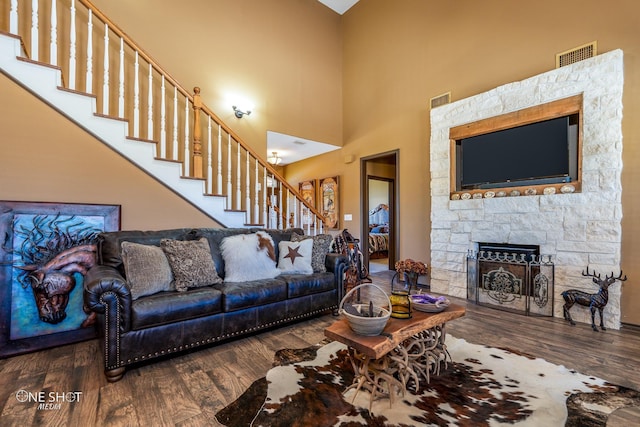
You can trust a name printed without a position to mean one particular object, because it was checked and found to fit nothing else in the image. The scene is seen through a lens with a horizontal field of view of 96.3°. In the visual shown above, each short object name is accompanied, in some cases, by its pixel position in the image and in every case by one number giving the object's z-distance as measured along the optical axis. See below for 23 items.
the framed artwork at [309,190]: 7.02
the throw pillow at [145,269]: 2.19
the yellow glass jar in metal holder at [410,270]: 4.06
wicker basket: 1.53
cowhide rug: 1.52
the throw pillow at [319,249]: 3.23
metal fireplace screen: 3.26
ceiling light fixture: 6.84
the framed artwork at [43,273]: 2.33
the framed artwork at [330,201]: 6.32
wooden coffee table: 1.53
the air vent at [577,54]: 3.08
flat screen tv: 3.19
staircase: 2.55
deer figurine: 2.80
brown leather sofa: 1.92
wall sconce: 4.73
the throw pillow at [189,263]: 2.43
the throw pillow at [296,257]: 3.12
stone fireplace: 2.86
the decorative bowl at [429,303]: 1.89
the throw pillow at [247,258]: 2.81
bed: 7.89
